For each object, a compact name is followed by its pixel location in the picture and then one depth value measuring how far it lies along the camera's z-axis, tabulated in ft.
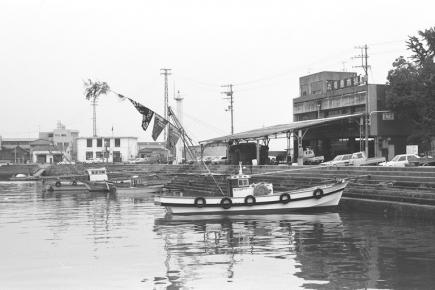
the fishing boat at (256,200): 102.73
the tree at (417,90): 182.91
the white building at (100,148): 396.78
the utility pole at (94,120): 367.62
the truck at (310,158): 195.73
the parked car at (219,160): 265.15
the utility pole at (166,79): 254.00
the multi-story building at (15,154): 422.16
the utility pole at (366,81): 198.18
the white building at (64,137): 425.40
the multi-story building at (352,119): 206.90
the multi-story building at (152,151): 347.24
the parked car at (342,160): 155.84
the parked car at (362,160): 155.51
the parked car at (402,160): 139.23
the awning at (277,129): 186.98
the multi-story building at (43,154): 413.65
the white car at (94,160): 364.50
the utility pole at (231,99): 276.10
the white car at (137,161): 330.26
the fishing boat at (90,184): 197.88
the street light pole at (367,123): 192.44
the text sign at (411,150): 158.84
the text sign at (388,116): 206.59
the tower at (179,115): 295.85
